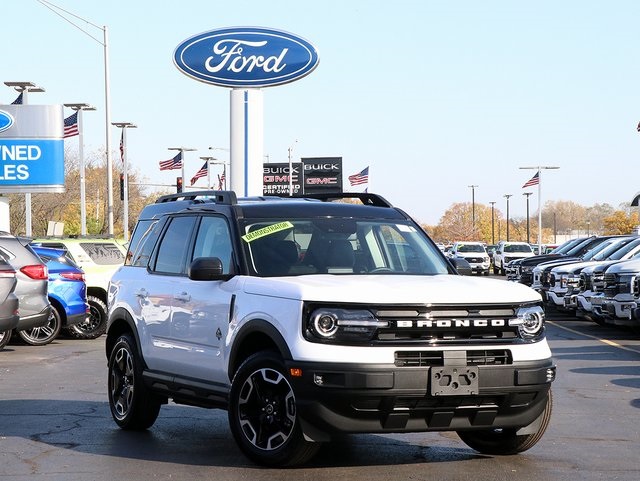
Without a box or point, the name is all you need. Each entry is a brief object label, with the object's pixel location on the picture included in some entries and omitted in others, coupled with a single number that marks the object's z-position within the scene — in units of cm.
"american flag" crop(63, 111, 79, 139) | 5123
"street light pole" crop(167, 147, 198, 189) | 7091
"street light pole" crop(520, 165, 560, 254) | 8193
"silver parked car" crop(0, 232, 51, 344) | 1814
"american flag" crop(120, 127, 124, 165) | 5606
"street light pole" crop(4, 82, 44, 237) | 4181
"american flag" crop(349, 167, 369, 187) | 8644
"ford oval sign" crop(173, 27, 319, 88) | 2958
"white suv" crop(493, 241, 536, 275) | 6356
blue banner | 4234
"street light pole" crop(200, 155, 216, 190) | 7826
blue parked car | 2095
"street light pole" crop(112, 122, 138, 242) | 5338
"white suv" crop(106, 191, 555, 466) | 793
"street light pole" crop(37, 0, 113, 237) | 4838
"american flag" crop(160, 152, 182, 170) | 6988
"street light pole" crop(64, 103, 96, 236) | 5141
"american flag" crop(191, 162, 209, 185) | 7700
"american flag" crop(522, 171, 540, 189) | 8031
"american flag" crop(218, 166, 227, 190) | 10181
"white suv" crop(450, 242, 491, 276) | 6519
